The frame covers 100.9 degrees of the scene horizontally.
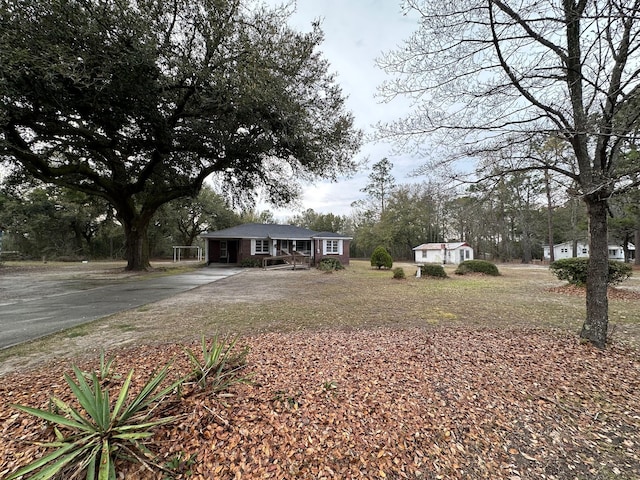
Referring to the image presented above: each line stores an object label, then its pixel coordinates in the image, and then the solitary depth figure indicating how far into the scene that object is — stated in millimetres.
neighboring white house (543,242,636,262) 34647
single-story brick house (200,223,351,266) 19734
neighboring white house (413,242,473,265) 26078
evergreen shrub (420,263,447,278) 13247
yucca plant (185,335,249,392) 2361
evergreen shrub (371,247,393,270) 18469
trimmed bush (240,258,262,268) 19047
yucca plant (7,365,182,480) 1494
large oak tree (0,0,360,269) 6355
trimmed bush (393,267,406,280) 12627
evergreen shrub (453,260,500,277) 15273
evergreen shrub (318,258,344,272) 16780
